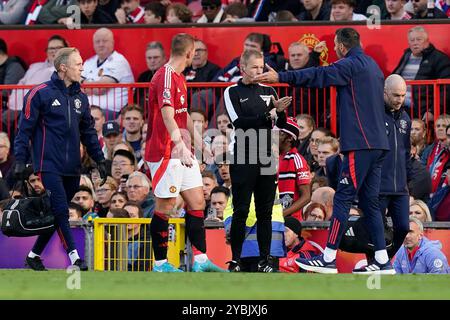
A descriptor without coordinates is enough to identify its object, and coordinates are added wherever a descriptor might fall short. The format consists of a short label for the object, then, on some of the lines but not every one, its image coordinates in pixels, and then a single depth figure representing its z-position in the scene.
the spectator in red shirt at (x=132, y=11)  19.89
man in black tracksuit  12.44
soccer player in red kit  12.45
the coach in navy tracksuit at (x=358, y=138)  12.17
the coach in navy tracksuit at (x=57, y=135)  13.02
